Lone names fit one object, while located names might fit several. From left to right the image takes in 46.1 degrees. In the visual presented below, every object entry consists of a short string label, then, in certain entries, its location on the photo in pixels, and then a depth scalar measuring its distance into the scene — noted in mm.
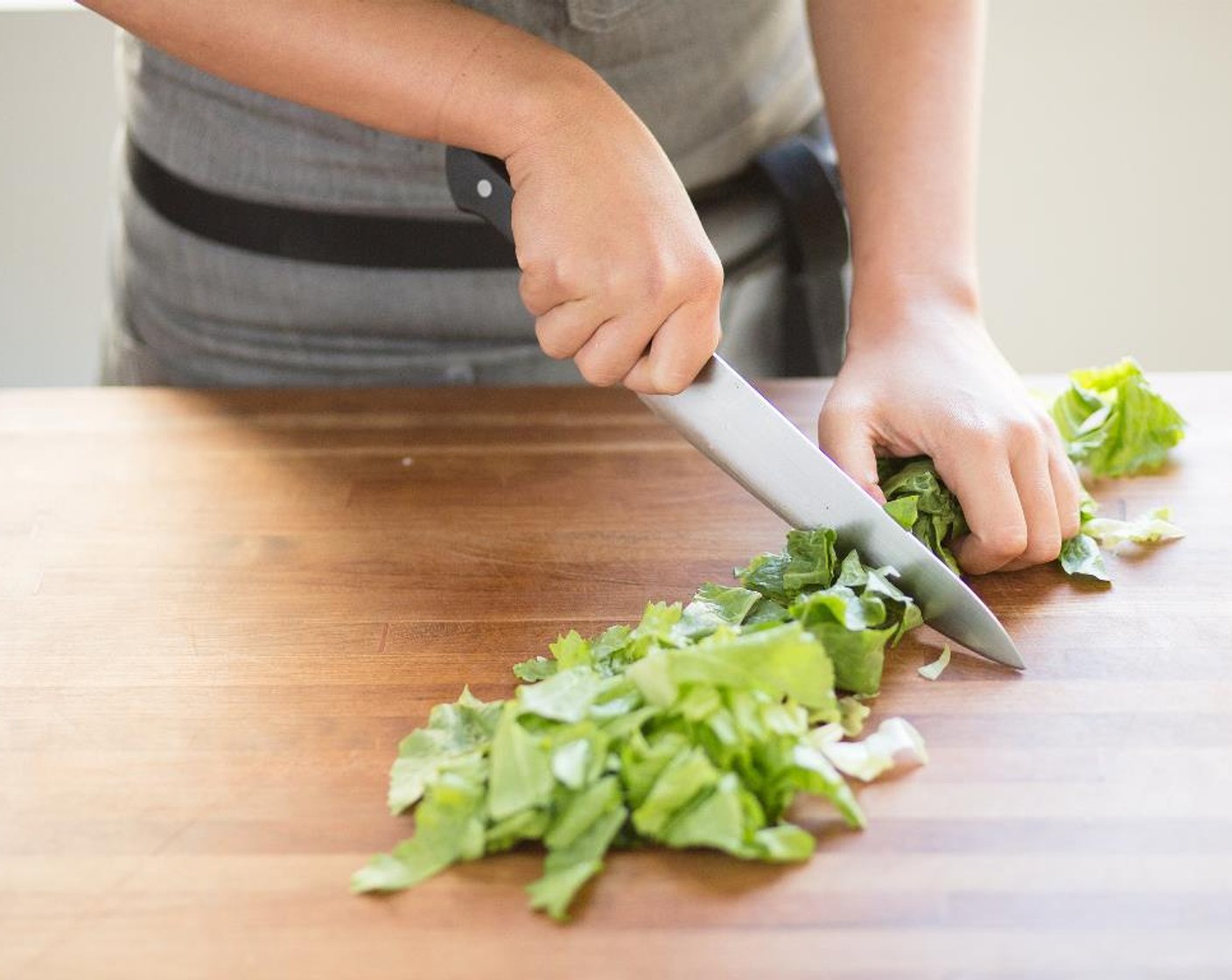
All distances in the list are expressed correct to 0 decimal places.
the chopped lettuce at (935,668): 1051
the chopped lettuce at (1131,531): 1221
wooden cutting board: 836
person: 1105
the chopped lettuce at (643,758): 871
